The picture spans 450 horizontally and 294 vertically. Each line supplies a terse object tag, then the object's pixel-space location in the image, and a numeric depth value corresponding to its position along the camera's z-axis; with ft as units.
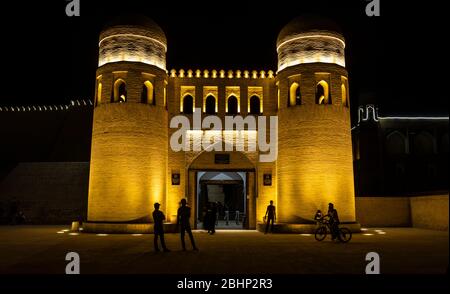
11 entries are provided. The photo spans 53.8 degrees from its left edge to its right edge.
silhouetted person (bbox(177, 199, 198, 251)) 41.73
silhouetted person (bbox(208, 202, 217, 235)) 64.95
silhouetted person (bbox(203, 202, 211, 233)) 66.03
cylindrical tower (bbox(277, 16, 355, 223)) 67.46
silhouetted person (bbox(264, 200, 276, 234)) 64.69
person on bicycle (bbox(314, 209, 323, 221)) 62.47
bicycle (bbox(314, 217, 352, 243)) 51.90
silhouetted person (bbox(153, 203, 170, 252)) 41.86
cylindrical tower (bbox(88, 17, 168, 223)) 66.44
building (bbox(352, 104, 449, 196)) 145.38
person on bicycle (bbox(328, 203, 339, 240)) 51.57
